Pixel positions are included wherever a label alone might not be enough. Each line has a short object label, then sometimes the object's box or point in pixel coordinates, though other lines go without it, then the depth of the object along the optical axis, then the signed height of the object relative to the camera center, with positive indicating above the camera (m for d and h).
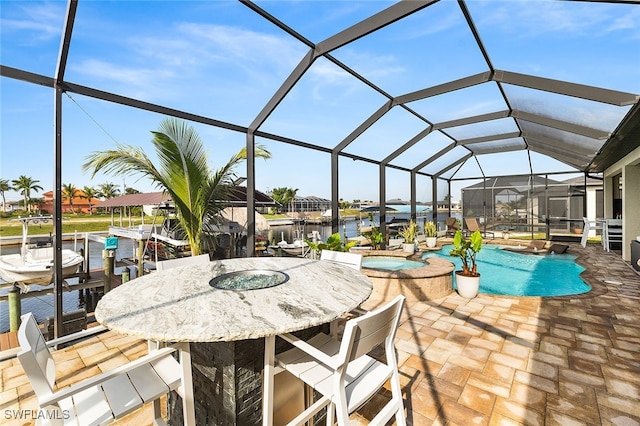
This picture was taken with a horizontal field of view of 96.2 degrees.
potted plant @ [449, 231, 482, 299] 4.41 -0.98
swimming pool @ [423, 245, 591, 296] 6.08 -1.62
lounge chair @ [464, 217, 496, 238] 12.74 -0.66
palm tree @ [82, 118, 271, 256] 3.75 +0.63
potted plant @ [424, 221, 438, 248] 10.20 -0.82
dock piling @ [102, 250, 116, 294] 5.57 -0.99
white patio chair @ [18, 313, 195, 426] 1.13 -0.85
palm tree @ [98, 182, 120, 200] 34.06 +3.22
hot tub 4.47 -1.12
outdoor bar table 1.33 -0.52
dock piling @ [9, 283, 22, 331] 3.68 -1.17
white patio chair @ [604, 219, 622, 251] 8.41 -0.67
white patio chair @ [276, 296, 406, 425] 1.30 -0.85
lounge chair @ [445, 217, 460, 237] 12.77 -0.62
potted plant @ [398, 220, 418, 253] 8.53 -0.83
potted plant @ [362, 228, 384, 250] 8.34 -0.77
